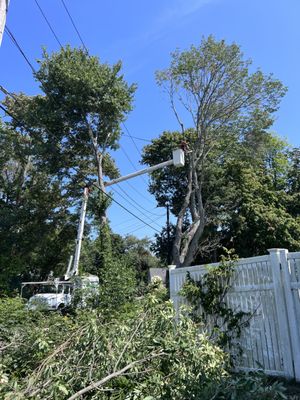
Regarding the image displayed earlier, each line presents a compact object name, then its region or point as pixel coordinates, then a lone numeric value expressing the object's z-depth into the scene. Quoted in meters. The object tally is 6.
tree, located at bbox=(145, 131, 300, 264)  26.39
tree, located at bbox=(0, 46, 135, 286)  21.41
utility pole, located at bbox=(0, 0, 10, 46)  4.34
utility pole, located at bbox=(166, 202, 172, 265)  27.45
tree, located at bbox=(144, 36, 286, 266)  23.53
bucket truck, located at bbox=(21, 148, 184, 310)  9.15
